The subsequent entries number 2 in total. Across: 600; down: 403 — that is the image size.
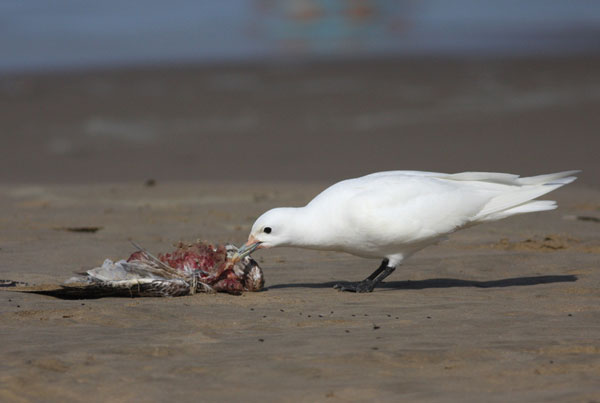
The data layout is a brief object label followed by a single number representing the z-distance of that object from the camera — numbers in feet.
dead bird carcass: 40.16
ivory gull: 42.80
